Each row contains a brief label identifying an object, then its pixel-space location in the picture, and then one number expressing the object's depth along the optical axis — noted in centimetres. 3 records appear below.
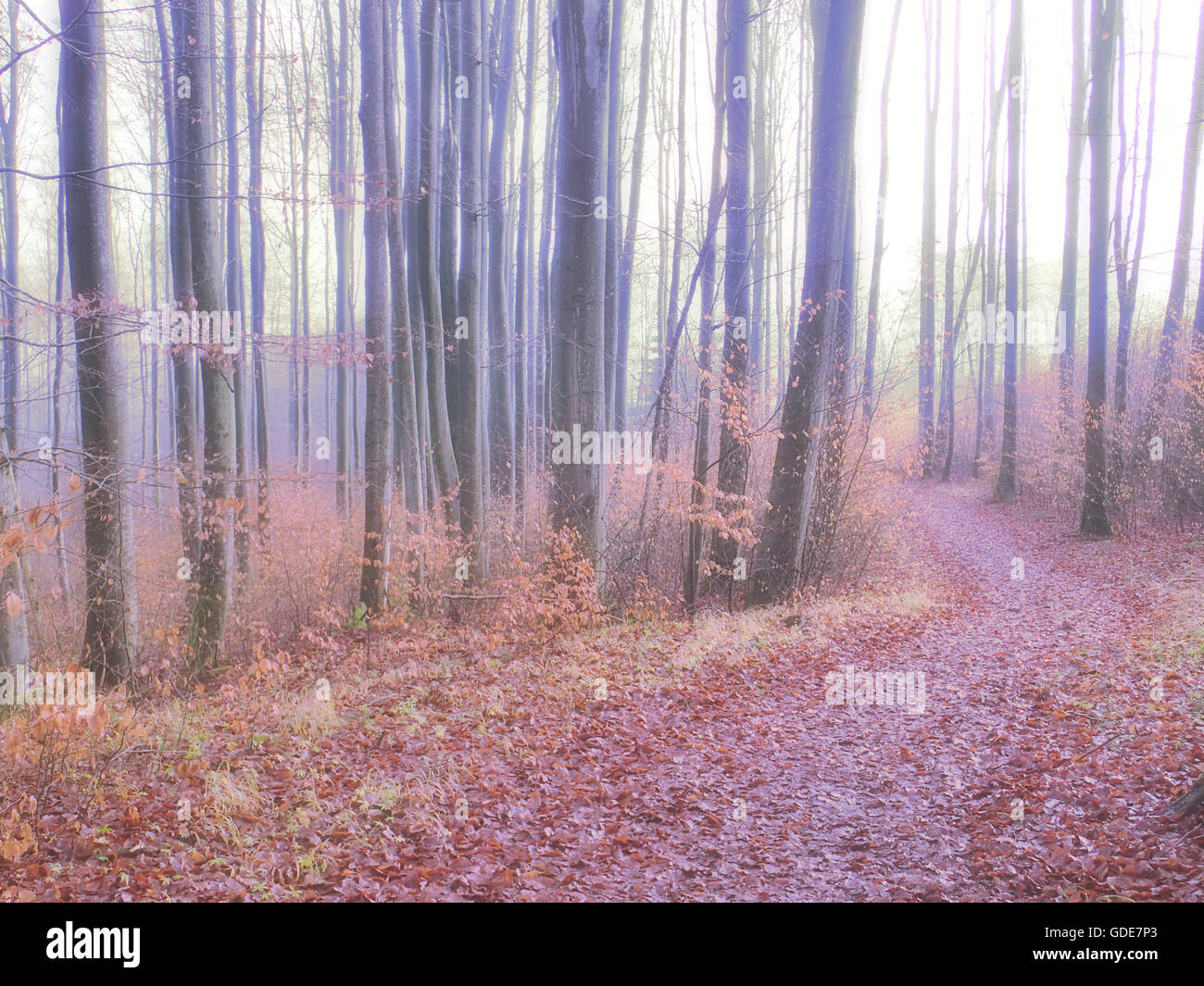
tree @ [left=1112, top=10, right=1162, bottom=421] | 1425
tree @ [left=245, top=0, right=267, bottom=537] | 1541
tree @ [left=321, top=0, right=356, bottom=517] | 1723
